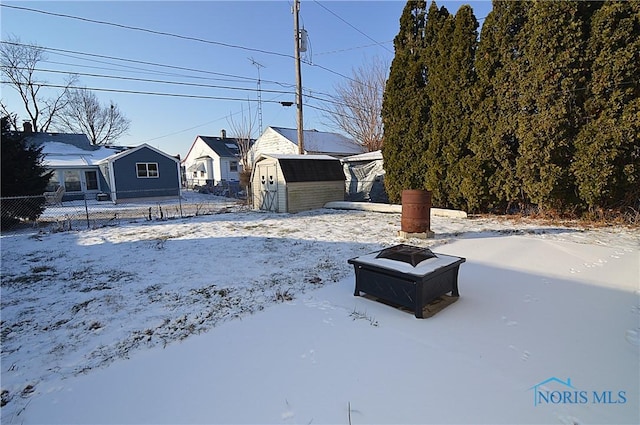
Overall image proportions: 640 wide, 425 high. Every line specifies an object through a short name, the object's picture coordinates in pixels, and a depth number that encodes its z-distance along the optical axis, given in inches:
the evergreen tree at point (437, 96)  389.1
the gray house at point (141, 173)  695.7
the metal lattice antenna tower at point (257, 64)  644.4
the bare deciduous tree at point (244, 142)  794.8
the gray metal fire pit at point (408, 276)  122.3
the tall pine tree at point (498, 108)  331.6
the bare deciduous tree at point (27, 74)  818.1
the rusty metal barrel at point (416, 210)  253.4
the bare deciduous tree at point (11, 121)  402.9
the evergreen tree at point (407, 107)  425.4
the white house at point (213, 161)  1049.3
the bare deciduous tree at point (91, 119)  1152.8
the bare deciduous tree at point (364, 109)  809.5
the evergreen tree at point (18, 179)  374.9
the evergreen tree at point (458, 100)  368.5
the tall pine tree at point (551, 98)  291.1
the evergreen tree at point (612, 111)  267.4
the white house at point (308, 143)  803.4
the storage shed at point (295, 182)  455.2
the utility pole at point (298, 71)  526.0
